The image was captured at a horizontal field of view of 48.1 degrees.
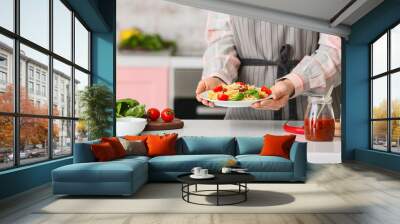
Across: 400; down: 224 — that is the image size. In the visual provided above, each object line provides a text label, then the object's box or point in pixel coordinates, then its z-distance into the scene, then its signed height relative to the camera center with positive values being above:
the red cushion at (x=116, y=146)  5.28 -0.38
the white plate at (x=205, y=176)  4.10 -0.58
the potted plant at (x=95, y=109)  6.92 +0.08
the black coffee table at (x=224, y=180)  3.91 -0.59
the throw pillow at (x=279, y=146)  5.57 -0.40
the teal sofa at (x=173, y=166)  4.27 -0.56
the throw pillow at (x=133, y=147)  5.72 -0.42
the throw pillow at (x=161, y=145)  5.77 -0.40
